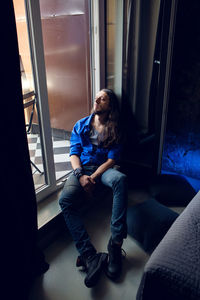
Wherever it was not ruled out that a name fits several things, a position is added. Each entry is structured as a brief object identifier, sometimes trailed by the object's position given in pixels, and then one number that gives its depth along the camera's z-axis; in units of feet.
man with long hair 5.48
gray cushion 2.51
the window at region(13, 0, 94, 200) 8.41
